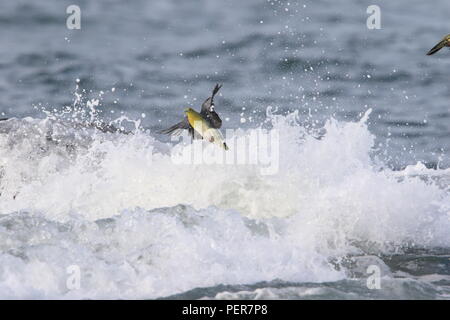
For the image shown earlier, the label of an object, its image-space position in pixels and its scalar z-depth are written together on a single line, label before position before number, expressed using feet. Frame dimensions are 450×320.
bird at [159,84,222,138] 46.16
